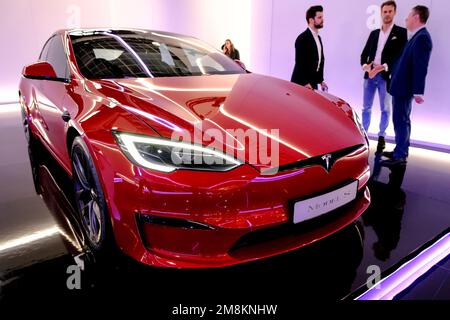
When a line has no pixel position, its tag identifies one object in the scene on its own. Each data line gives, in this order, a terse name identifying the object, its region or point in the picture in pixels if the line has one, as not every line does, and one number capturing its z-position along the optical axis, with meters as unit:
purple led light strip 1.49
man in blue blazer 3.07
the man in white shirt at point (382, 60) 3.84
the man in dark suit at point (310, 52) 3.79
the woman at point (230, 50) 6.27
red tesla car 1.27
